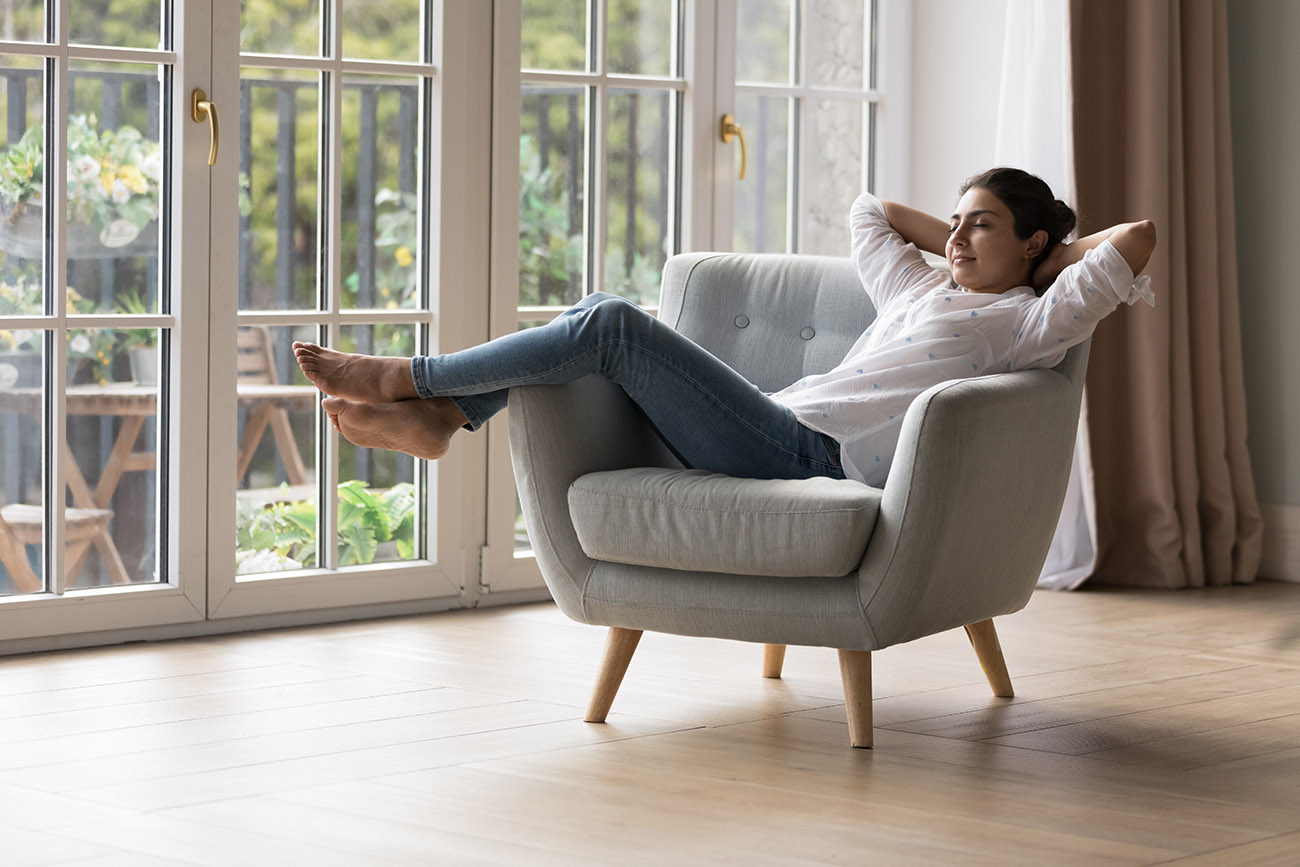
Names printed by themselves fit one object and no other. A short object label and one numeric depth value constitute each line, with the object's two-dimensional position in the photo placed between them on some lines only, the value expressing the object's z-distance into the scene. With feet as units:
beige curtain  25.30
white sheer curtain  25.40
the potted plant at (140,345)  20.05
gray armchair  14.56
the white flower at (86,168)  19.63
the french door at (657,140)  23.27
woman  15.69
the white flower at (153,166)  20.09
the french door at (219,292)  19.38
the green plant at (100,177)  19.16
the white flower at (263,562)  21.24
